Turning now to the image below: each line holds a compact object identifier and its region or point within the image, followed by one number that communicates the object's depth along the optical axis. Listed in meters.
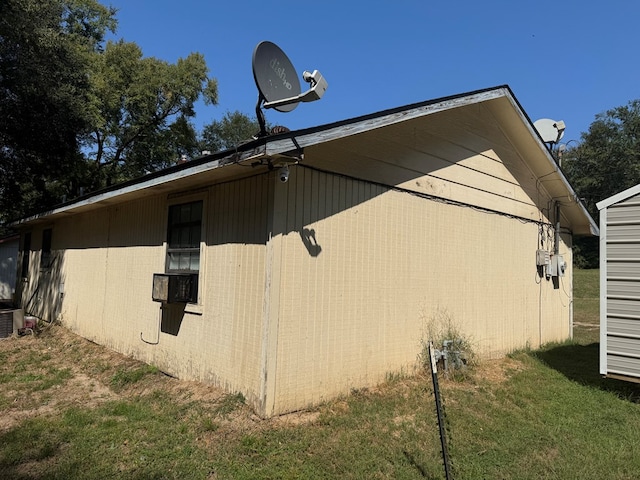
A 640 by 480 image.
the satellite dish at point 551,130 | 8.66
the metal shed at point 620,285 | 5.21
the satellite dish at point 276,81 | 3.76
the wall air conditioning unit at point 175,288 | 5.36
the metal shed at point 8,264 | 16.29
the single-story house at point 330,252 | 4.48
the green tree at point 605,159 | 37.96
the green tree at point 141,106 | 18.94
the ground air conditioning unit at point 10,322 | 9.02
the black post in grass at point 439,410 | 2.54
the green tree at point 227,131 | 37.73
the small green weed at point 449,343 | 5.93
